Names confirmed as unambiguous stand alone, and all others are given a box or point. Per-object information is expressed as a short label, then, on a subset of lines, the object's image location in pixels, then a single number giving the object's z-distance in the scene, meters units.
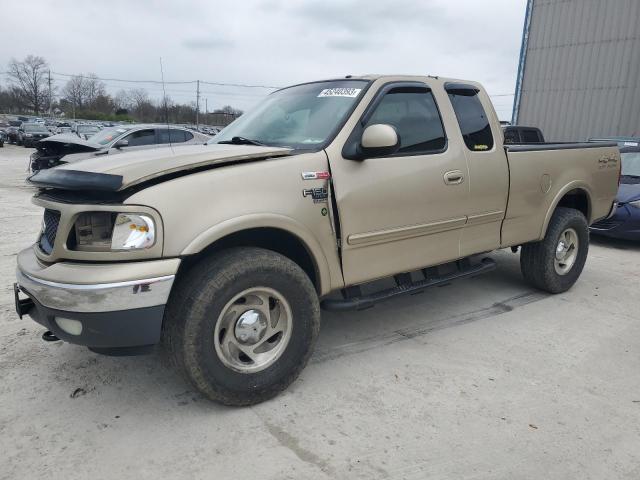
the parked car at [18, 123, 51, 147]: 31.93
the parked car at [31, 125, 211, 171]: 11.14
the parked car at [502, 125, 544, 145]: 10.48
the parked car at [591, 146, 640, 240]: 7.32
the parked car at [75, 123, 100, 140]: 27.99
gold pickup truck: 2.42
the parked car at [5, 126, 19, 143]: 35.38
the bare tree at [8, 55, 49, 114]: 85.25
